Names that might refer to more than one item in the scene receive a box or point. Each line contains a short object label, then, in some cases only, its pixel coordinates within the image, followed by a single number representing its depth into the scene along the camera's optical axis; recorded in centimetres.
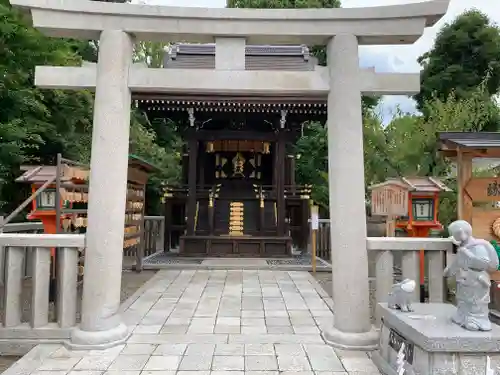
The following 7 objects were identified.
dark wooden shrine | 1140
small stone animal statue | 334
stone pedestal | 275
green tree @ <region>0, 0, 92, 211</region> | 873
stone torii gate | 416
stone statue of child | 292
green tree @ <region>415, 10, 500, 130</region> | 1931
